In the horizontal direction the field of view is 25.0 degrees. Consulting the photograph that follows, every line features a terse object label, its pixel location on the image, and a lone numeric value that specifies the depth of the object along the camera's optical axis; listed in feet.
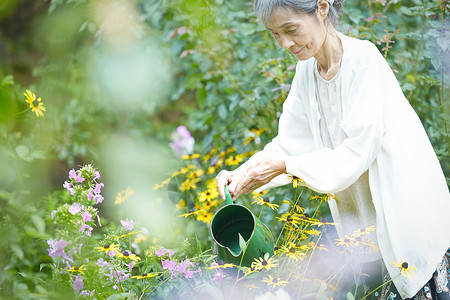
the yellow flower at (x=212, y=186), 11.36
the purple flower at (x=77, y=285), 9.08
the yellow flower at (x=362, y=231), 9.68
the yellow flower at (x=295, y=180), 9.73
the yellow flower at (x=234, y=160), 12.64
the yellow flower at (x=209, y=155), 13.34
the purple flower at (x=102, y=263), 9.18
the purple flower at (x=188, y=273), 9.48
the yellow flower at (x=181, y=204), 12.57
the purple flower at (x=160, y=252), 9.59
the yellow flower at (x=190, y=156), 13.09
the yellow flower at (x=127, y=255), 9.14
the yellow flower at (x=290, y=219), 9.73
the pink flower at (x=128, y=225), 9.65
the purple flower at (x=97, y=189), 9.49
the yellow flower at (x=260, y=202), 9.85
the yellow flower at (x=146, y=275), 9.20
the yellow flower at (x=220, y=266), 9.23
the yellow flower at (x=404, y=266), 9.28
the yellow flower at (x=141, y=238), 11.44
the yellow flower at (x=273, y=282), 9.32
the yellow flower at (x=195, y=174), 12.42
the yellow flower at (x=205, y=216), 11.50
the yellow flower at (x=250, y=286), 9.53
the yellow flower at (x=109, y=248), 9.23
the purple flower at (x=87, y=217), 9.06
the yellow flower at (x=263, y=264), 9.23
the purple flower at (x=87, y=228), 8.98
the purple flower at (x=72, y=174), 9.36
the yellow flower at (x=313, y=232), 9.96
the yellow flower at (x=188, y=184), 12.30
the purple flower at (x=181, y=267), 9.42
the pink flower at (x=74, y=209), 8.88
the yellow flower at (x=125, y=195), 11.33
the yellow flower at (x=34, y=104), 9.07
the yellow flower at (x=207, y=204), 11.22
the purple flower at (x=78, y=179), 9.36
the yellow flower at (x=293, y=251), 9.59
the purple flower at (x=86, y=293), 8.98
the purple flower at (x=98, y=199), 9.47
